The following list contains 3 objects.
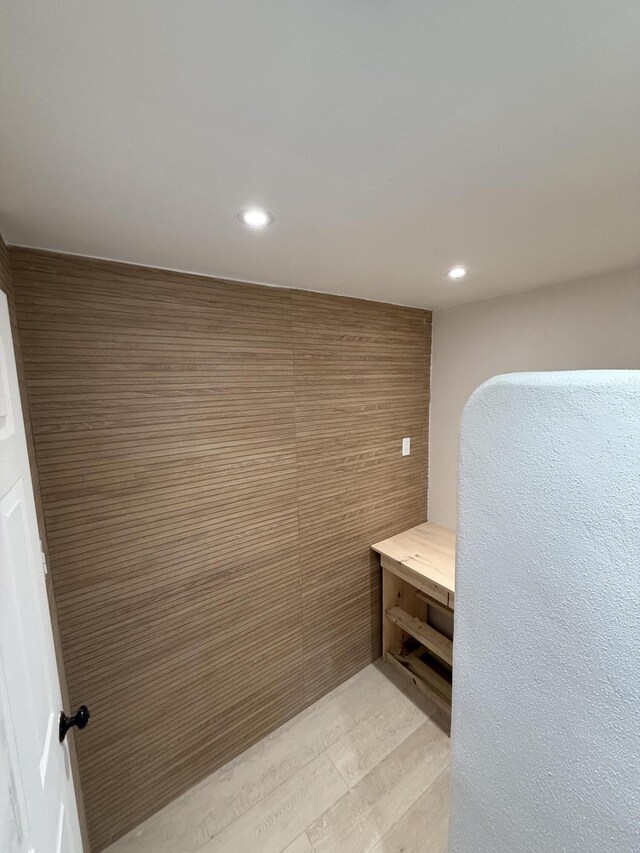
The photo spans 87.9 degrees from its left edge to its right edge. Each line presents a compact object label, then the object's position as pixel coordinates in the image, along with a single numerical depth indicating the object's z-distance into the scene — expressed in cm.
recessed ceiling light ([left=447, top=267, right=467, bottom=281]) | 144
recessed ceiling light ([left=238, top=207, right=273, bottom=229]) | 90
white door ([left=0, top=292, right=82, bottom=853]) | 52
